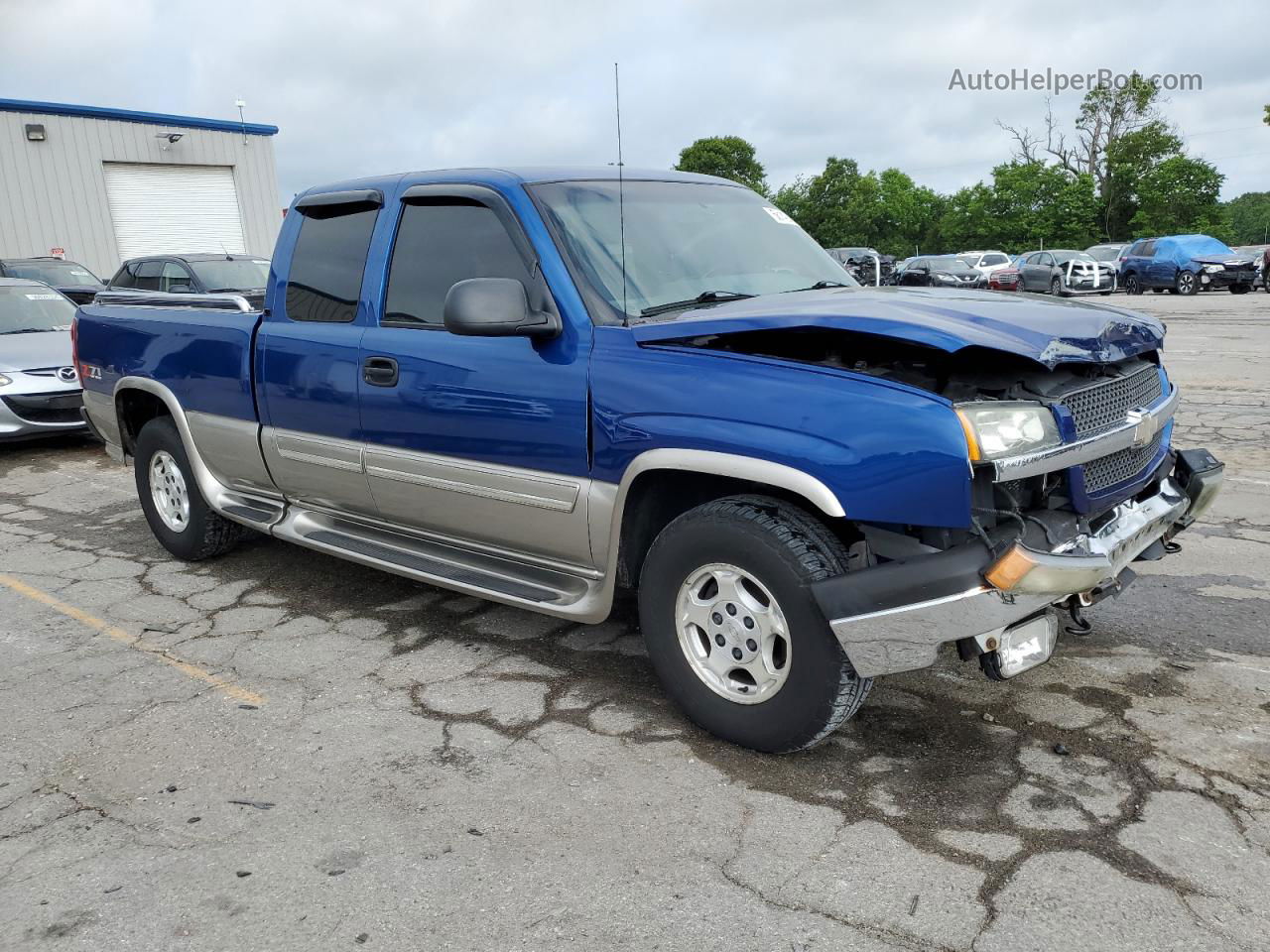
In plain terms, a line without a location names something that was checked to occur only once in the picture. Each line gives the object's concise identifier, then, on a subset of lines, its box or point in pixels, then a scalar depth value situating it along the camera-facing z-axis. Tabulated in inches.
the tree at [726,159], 3248.0
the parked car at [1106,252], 1310.3
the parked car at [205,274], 495.8
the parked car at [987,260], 1238.9
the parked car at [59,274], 645.9
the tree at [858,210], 2920.8
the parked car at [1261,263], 1031.6
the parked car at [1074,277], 1126.4
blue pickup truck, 112.0
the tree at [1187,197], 1924.2
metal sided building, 871.7
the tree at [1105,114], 2187.5
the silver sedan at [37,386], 345.1
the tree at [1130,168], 2047.2
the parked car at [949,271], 1144.8
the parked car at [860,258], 1302.9
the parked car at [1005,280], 1162.6
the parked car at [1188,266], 1023.6
